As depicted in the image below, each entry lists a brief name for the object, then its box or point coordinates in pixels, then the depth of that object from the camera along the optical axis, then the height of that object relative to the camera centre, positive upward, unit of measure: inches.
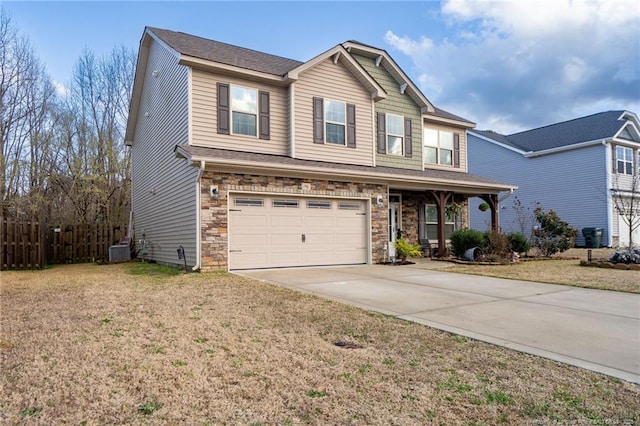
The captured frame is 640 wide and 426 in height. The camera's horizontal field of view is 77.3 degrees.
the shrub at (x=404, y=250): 500.4 -32.7
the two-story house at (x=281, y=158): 404.5 +81.1
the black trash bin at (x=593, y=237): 784.3 -28.3
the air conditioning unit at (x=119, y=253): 561.9 -37.7
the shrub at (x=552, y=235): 590.2 -18.0
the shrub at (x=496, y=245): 535.8 -29.1
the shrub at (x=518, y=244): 573.0 -29.9
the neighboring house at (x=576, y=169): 807.7 +117.5
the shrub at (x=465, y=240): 532.4 -22.4
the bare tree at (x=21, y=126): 670.5 +181.0
